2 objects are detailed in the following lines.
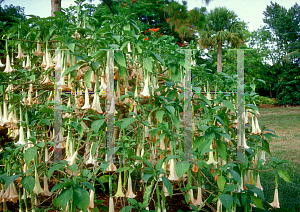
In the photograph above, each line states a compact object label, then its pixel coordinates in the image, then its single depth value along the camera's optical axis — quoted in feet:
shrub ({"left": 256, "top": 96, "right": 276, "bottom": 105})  52.99
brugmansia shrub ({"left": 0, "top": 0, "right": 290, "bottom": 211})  4.23
